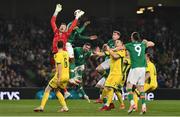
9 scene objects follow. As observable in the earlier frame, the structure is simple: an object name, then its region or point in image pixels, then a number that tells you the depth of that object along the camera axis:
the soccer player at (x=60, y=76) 19.86
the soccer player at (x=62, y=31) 22.11
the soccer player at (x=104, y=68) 22.61
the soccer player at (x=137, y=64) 20.45
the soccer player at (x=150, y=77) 25.56
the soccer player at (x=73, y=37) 25.20
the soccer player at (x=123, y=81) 22.48
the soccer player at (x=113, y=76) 21.53
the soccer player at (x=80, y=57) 26.14
